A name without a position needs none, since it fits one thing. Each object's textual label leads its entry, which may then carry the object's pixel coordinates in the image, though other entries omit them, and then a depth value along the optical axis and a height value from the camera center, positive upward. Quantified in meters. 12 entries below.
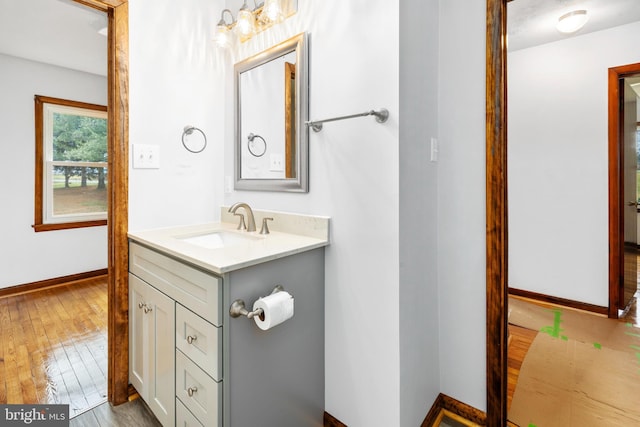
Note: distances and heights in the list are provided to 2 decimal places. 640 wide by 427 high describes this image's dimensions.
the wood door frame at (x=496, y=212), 1.29 -0.02
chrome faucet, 1.60 -0.03
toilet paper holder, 1.01 -0.34
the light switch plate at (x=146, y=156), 1.60 +0.29
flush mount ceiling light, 2.06 +1.27
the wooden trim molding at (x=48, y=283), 3.03 -0.78
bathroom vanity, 1.03 -0.47
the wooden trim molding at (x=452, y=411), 1.39 -0.96
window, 3.20 +0.51
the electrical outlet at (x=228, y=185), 1.95 +0.16
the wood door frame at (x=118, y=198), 1.52 +0.06
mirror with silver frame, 1.48 +0.49
